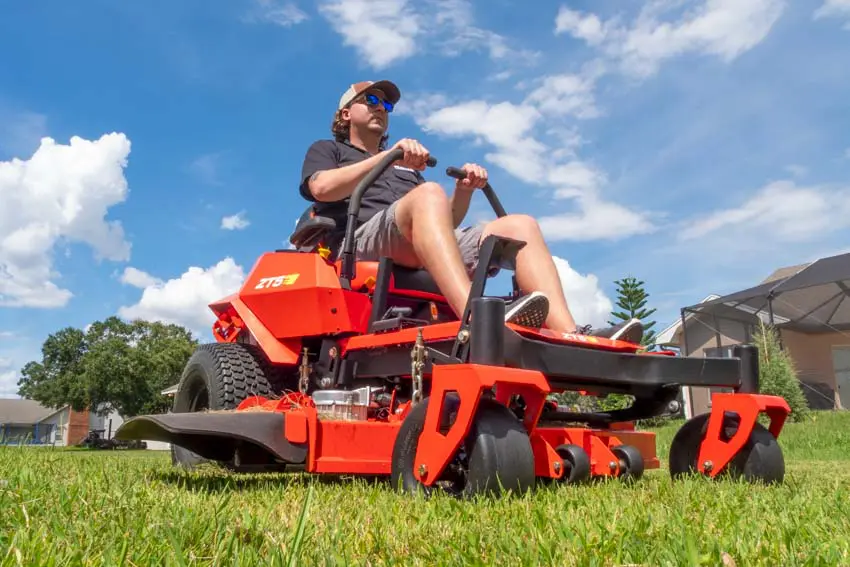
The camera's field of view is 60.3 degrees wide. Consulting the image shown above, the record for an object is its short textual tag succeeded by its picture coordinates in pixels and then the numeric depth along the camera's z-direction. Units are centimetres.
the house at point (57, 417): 6347
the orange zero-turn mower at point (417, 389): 241
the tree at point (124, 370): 4803
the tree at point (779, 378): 1520
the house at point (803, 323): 1867
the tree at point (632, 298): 2464
